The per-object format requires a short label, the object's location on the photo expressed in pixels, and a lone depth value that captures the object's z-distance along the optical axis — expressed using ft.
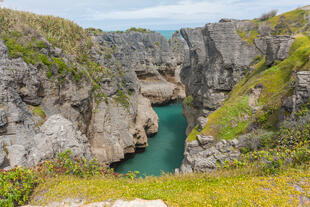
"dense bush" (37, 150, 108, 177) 31.48
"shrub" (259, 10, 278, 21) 122.01
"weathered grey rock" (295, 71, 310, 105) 41.16
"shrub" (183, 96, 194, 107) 134.51
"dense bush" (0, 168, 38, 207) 23.88
